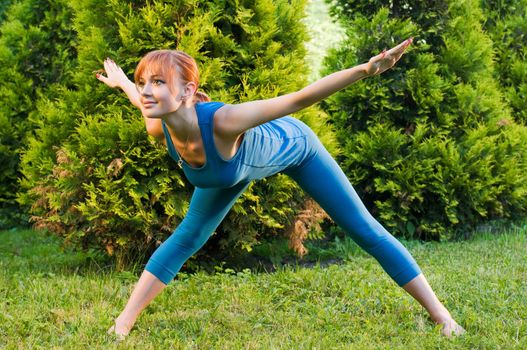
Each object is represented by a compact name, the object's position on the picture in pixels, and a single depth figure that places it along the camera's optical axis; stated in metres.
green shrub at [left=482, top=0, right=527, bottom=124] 7.89
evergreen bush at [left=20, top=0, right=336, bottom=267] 5.09
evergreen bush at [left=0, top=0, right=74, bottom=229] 7.50
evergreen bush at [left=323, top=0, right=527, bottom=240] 6.48
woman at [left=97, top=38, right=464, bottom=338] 3.24
